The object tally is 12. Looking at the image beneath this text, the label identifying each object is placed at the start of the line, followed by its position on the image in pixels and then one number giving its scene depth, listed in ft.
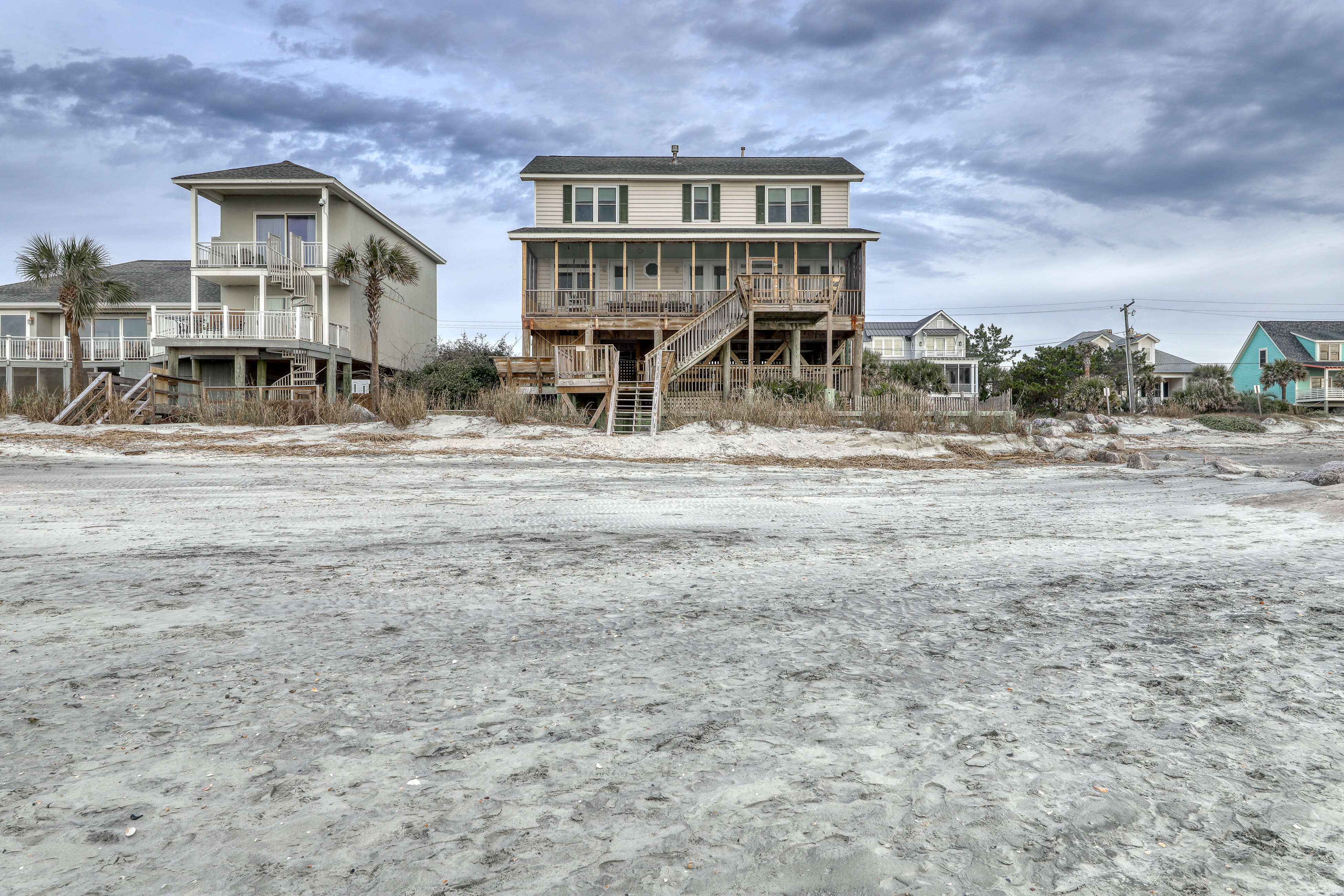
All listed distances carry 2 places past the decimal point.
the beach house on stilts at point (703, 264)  83.71
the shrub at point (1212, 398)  125.18
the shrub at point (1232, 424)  94.73
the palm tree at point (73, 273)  77.25
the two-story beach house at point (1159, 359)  205.26
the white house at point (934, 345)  188.03
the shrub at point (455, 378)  83.97
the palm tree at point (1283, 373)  154.40
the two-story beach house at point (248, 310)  85.56
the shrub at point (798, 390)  73.15
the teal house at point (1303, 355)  168.55
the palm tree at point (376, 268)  81.61
